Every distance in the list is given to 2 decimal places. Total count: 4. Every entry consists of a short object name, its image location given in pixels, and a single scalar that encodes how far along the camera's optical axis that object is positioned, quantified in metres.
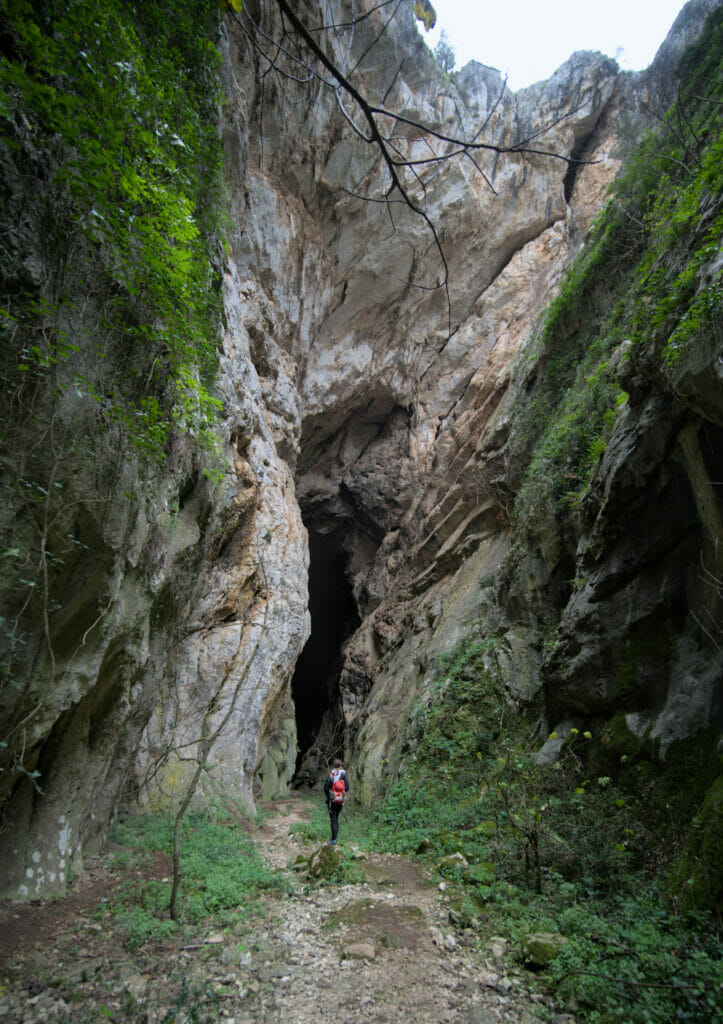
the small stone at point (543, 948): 3.68
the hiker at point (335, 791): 7.31
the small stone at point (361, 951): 4.09
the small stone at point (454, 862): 5.60
